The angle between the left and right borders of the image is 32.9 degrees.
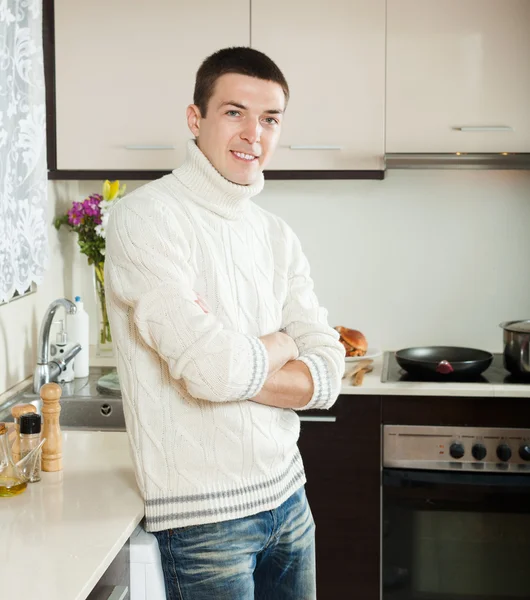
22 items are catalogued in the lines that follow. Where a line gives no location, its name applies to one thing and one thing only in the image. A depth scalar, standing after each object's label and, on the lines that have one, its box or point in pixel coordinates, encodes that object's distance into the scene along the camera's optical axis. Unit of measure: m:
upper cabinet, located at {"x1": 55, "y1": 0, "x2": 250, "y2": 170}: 2.74
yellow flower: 2.84
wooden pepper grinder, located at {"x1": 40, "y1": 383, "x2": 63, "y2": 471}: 1.82
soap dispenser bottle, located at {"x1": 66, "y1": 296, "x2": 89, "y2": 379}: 2.80
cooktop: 2.68
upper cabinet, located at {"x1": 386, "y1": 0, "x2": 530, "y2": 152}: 2.73
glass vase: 2.90
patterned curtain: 2.28
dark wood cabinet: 2.65
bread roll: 2.94
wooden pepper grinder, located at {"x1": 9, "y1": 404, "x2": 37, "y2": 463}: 1.75
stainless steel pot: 2.66
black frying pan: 2.65
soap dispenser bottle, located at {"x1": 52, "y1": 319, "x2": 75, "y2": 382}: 2.65
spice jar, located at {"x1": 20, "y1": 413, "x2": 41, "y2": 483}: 1.74
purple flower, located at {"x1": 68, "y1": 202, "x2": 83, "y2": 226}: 2.87
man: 1.58
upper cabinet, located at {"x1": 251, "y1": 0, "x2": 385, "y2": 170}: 2.72
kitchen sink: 2.53
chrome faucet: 2.47
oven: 2.63
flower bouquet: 2.84
